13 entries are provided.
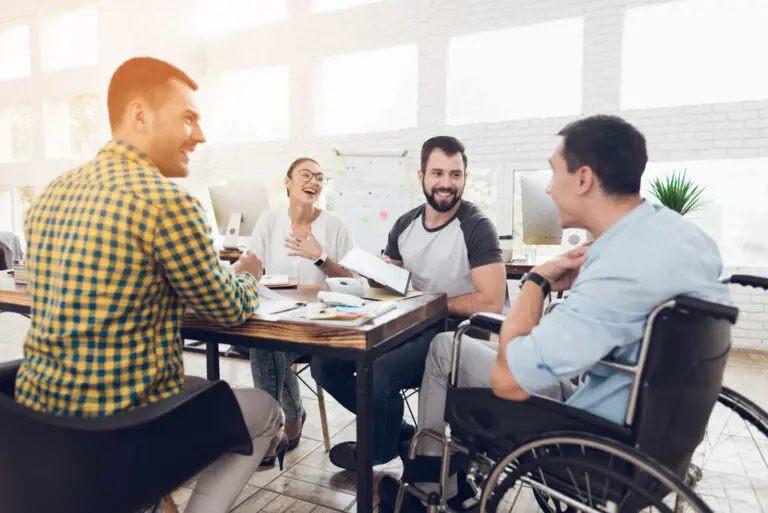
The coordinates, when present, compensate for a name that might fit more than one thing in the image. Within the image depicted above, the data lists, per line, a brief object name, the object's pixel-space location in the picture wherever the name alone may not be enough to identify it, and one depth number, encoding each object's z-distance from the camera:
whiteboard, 4.64
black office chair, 0.87
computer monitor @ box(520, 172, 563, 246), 2.99
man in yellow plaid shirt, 0.97
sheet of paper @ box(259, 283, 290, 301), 1.53
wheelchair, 0.91
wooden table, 1.14
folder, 1.61
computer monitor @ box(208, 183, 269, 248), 3.90
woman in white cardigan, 2.46
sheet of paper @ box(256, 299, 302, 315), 1.35
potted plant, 3.30
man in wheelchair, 0.98
